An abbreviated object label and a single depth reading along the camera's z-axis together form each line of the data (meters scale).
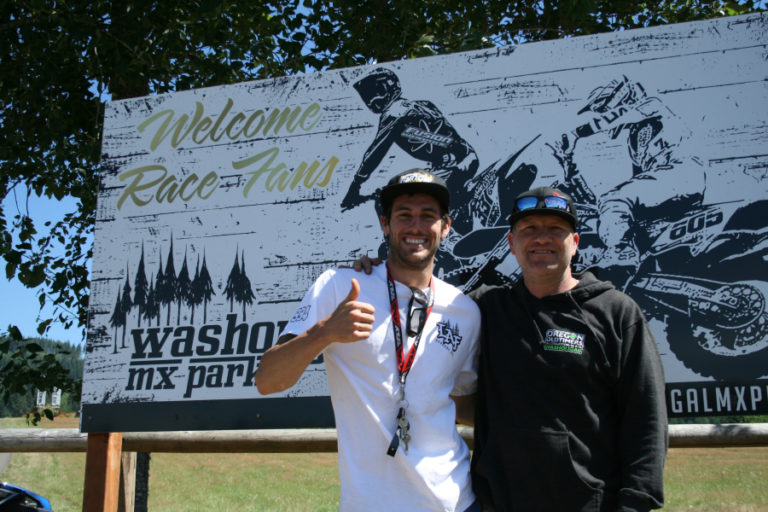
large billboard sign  3.09
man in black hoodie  2.02
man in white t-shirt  2.09
